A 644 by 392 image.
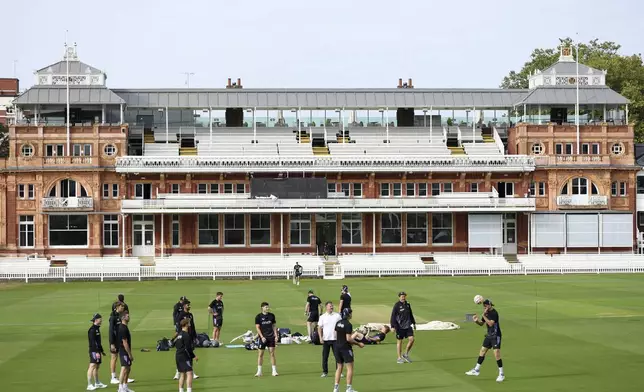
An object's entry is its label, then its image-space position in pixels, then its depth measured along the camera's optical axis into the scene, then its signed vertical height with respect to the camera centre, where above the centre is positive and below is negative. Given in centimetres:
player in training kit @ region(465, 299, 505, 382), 2567 -358
